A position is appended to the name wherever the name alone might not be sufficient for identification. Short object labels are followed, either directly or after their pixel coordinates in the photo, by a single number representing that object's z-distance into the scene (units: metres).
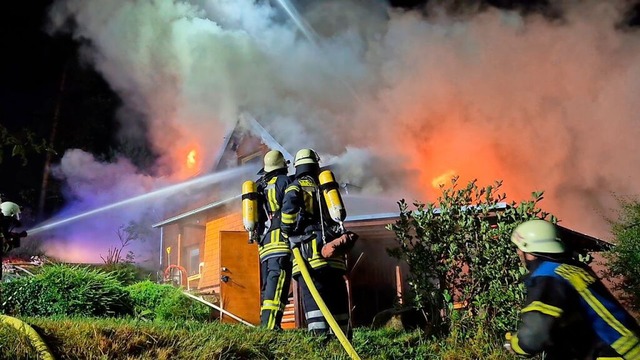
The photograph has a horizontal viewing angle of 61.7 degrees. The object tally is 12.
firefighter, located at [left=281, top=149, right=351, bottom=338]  5.19
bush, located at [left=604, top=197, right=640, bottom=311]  11.59
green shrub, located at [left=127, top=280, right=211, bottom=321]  7.65
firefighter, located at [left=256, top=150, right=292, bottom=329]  5.37
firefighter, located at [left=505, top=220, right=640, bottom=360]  2.73
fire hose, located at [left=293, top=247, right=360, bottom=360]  4.42
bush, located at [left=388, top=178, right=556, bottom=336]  5.34
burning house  9.70
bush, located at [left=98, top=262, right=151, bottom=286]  9.10
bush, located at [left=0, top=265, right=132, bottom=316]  6.43
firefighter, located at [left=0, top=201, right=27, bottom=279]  6.53
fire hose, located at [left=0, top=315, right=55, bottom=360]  3.37
